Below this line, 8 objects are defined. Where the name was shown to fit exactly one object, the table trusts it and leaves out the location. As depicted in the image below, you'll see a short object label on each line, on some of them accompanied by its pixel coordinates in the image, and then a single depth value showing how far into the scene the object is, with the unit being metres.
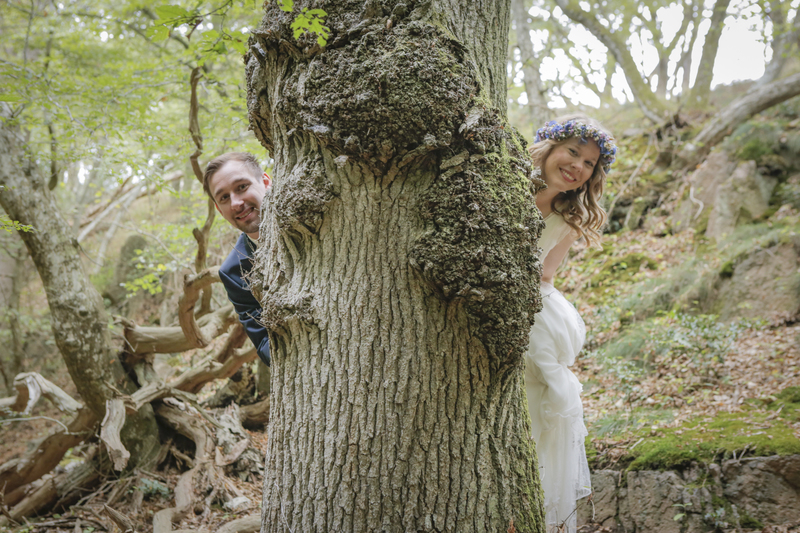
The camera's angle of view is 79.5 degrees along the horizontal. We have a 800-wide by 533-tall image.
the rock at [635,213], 8.88
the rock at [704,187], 7.94
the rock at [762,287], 5.70
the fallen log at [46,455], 4.46
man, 2.88
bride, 2.83
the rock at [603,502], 3.37
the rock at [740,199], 7.29
